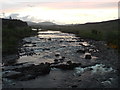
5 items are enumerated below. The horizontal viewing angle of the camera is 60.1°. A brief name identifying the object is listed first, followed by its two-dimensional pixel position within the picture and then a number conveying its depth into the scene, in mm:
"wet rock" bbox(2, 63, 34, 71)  11549
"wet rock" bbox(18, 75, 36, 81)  9798
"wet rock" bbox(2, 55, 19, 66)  13339
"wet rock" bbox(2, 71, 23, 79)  10075
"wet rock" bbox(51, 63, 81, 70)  12219
